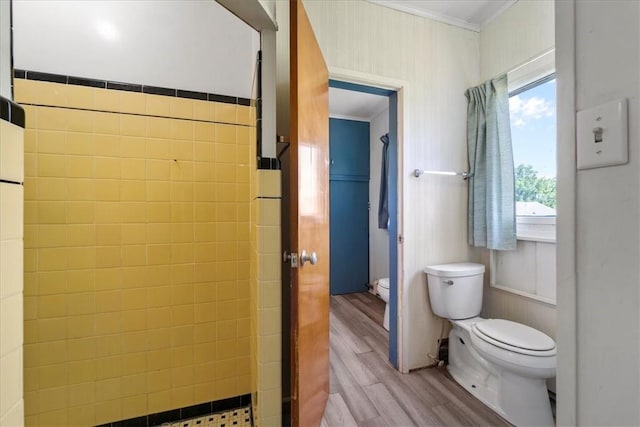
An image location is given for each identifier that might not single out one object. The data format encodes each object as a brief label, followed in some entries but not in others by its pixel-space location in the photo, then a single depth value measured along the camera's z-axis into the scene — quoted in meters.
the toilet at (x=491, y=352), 1.29
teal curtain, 1.69
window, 1.57
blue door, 3.37
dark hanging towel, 3.10
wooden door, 0.98
